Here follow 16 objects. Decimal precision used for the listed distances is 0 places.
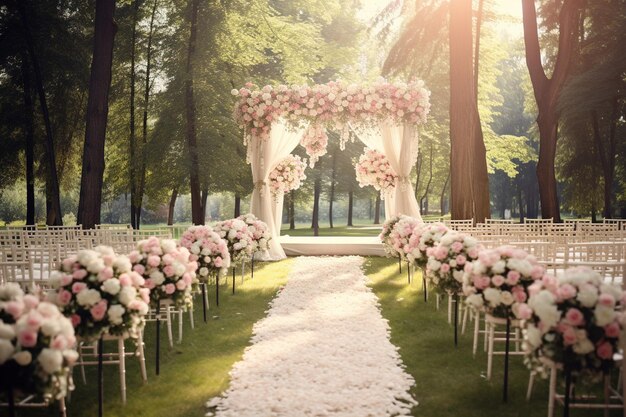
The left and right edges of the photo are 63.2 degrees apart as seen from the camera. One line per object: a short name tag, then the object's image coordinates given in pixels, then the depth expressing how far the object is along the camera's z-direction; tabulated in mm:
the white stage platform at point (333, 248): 14602
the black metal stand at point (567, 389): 3231
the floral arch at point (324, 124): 12641
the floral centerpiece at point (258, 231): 10758
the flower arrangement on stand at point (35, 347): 2830
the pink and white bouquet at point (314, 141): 13629
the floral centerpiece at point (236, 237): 8766
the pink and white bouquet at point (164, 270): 4750
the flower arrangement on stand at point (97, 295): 3742
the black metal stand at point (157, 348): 4961
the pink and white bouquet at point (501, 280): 4141
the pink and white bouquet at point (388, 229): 10953
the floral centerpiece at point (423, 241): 6852
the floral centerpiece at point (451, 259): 5406
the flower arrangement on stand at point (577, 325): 3156
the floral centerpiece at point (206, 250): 6660
